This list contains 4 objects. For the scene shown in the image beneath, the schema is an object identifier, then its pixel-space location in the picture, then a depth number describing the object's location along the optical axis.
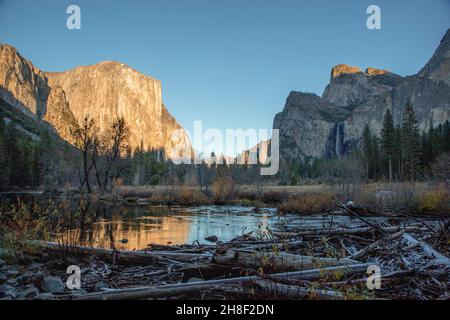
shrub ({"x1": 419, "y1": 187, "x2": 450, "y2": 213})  18.02
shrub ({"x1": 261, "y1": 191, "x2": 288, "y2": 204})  32.09
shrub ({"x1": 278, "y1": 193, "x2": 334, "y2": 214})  22.58
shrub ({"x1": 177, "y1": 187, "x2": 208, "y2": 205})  31.42
